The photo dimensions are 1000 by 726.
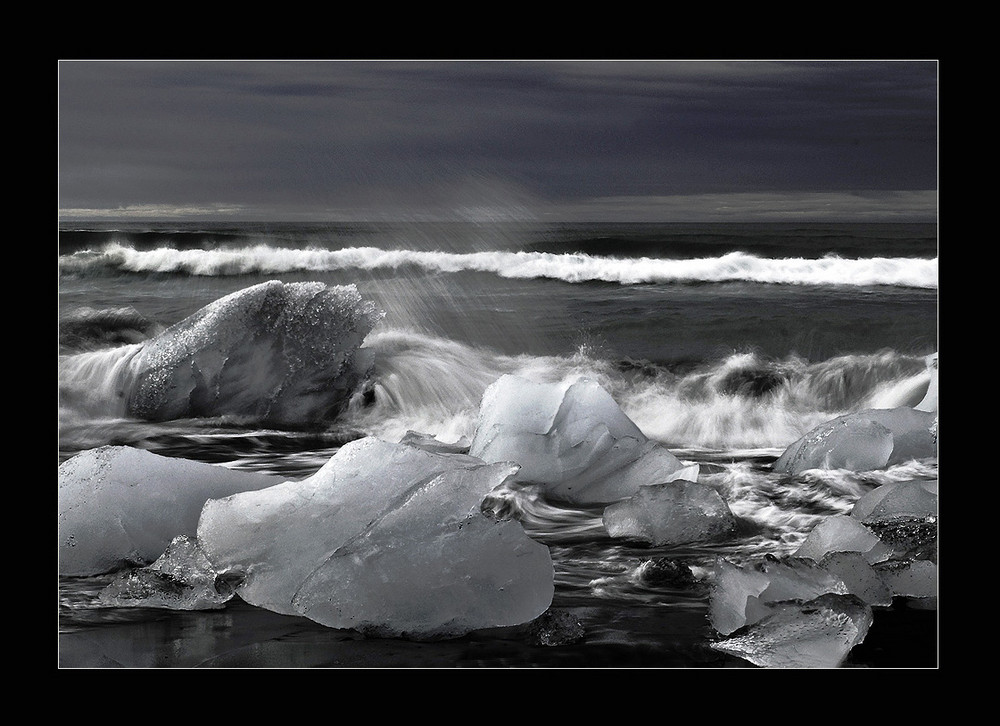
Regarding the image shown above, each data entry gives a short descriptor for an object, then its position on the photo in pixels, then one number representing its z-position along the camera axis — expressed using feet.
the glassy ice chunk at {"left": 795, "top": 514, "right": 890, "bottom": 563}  14.16
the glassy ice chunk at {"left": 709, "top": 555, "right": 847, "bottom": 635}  13.16
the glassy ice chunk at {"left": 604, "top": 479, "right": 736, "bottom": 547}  14.38
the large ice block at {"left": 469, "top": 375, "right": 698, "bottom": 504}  15.03
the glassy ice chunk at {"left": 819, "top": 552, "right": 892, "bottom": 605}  13.50
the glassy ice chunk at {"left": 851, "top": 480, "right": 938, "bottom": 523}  14.52
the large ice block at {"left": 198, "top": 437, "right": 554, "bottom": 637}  12.87
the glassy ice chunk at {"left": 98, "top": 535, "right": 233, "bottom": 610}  13.43
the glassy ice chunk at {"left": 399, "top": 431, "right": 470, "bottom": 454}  15.26
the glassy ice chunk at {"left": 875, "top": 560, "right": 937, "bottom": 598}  13.94
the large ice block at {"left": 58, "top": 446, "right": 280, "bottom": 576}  14.21
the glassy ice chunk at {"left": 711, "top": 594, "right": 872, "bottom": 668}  12.75
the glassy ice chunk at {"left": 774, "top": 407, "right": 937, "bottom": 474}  14.97
